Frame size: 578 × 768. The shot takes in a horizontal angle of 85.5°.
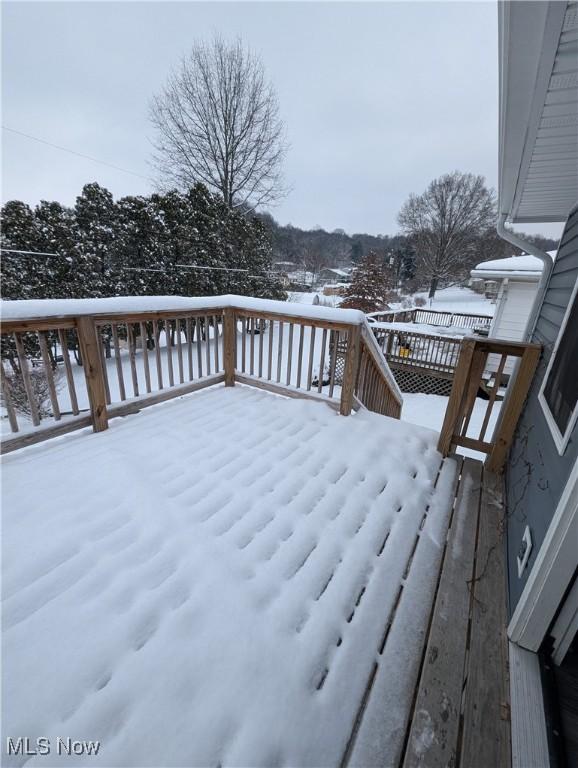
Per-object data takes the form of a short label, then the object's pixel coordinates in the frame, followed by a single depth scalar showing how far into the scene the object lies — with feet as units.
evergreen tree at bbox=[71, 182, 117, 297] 31.55
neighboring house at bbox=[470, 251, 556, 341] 24.90
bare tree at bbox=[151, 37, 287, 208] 34.32
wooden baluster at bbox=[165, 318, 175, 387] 9.62
